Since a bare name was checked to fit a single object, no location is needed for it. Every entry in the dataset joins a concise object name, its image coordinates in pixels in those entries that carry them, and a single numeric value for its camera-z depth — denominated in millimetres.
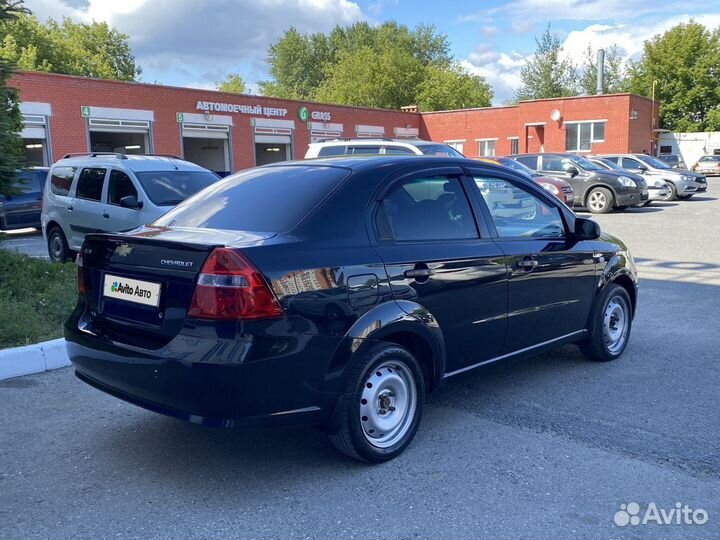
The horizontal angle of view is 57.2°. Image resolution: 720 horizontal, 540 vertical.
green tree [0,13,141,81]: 52412
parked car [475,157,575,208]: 17467
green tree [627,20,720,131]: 52375
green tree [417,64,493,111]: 55938
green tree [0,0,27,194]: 7172
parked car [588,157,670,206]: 21188
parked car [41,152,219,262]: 9547
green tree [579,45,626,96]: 67750
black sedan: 3170
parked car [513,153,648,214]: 19047
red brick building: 23344
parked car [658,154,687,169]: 38406
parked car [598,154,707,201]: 22469
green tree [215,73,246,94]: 84812
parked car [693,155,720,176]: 40856
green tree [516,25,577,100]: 65375
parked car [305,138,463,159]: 14312
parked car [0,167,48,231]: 15703
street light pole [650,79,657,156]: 41375
